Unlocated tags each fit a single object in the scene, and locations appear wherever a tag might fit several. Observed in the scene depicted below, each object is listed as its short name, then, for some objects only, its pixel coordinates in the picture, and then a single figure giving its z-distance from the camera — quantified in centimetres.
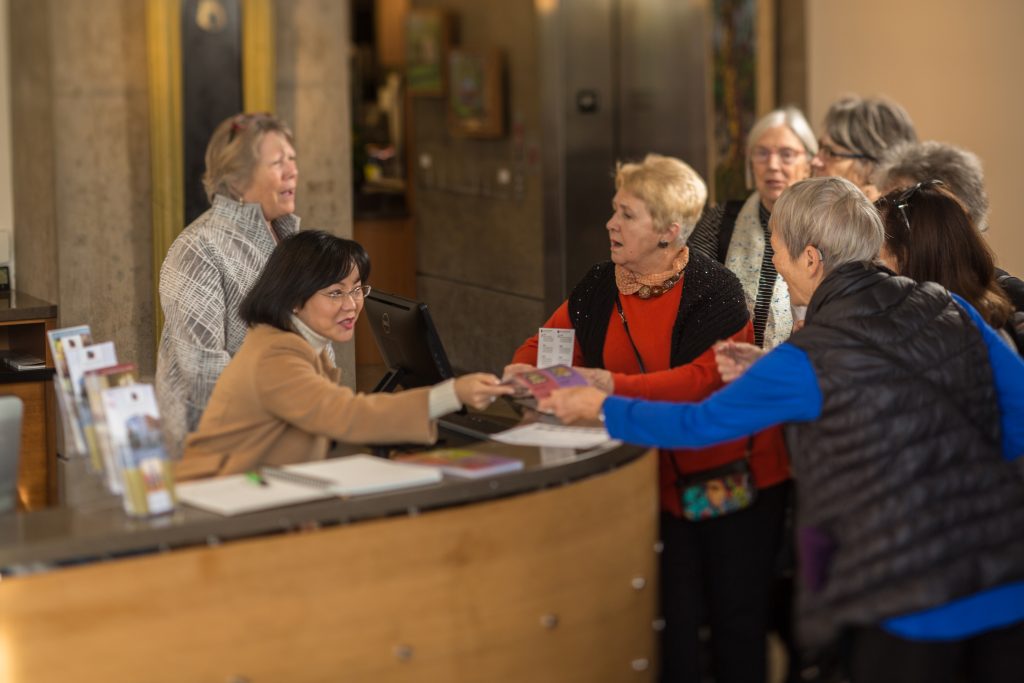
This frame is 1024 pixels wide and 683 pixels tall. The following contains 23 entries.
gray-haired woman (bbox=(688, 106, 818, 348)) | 516
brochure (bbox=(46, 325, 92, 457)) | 338
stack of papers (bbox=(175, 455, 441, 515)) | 317
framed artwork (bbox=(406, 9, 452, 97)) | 1077
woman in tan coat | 374
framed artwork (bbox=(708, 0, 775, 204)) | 868
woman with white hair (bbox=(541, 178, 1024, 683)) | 310
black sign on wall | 693
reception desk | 291
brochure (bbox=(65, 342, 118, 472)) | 331
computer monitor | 442
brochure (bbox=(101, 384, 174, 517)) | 308
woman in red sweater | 412
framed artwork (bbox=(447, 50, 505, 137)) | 1005
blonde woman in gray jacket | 473
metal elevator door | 957
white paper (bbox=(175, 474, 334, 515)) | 314
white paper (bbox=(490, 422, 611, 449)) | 381
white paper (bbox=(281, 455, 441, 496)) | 327
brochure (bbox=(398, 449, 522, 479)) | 341
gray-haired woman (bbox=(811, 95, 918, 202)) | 599
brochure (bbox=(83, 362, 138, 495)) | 319
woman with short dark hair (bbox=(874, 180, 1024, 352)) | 390
